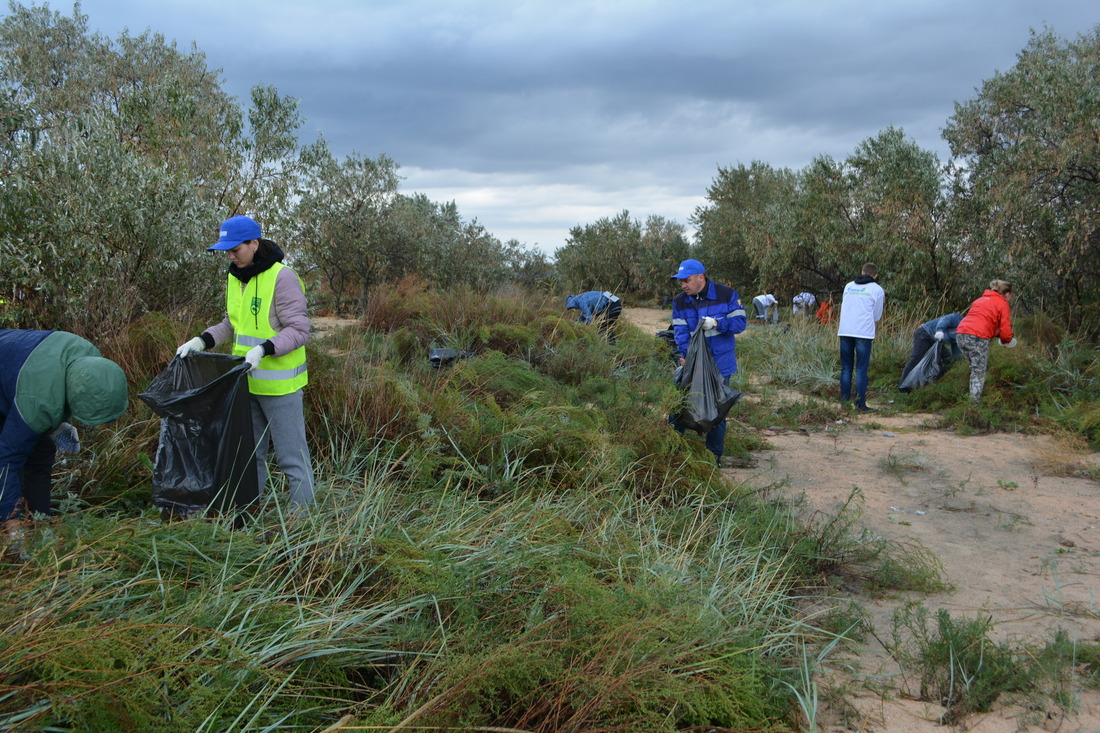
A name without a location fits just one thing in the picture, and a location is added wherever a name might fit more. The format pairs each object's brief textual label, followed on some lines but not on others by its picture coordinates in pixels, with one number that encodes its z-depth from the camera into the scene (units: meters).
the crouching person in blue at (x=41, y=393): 2.89
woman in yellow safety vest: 3.61
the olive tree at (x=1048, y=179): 9.85
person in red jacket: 8.40
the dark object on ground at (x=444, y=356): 7.35
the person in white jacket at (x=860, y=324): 8.75
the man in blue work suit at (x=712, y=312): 5.81
